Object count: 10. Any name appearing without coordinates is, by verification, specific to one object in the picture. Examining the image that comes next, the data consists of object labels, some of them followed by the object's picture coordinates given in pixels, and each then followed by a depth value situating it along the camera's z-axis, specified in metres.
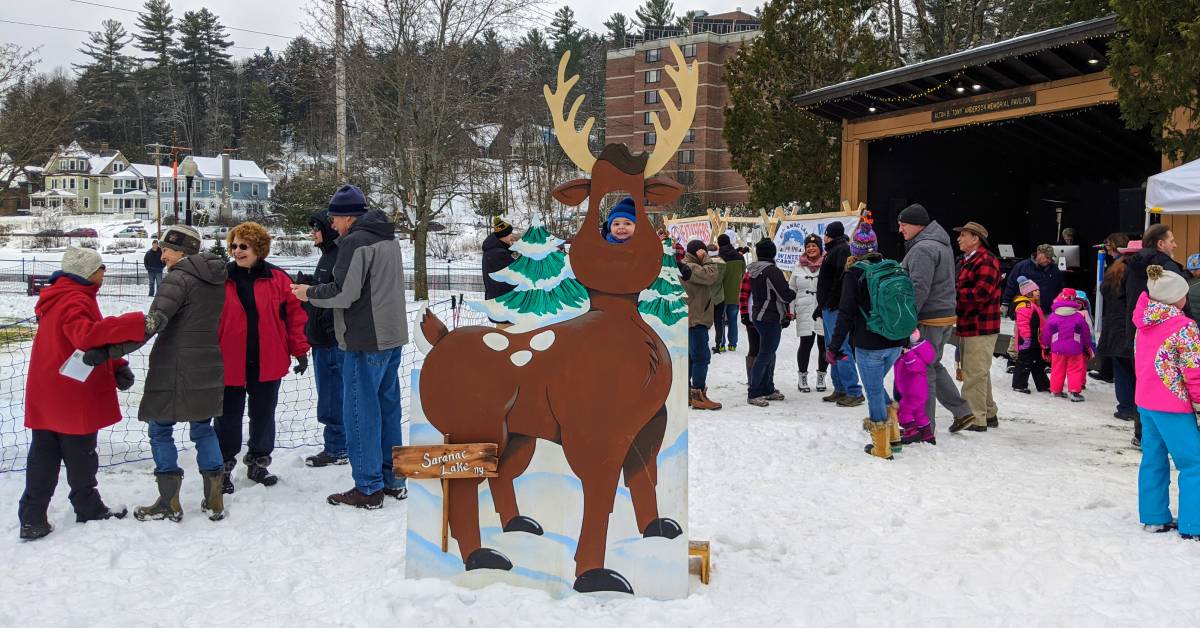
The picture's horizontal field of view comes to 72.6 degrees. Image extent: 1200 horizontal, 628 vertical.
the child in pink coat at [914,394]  6.27
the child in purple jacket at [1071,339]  8.35
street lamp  21.04
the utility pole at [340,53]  18.20
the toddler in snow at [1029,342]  8.82
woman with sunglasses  5.10
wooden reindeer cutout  3.59
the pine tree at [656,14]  67.44
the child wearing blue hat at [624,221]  3.68
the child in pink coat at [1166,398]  4.15
